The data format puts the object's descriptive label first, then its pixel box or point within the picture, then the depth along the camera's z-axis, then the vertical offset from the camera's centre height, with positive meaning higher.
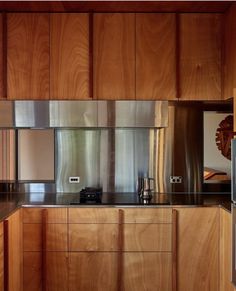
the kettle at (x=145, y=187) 2.05 -0.37
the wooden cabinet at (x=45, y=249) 1.82 -0.76
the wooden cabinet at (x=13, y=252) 1.60 -0.73
